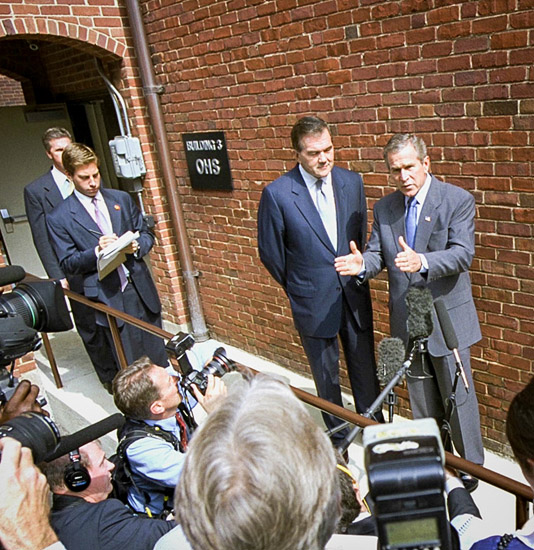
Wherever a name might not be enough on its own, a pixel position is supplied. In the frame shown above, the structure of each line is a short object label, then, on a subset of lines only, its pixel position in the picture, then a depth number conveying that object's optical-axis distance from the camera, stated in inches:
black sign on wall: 173.8
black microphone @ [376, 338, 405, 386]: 81.0
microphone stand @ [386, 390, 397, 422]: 80.7
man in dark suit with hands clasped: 120.6
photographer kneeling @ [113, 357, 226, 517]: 83.8
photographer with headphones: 59.4
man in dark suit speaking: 102.6
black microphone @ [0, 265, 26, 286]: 67.6
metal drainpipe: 183.3
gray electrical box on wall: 192.1
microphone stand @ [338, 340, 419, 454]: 73.1
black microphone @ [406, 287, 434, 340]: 87.7
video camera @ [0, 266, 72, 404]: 68.2
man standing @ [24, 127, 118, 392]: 163.9
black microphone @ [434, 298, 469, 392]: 92.7
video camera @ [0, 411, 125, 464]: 53.8
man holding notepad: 138.3
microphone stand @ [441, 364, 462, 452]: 86.0
